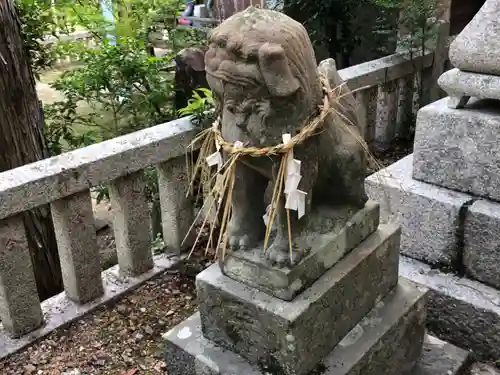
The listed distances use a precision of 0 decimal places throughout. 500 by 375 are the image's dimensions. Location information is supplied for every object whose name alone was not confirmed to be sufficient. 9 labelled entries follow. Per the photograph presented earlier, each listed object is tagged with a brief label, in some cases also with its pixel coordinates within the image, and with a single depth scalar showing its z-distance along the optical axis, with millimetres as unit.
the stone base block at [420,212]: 2510
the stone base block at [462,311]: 2389
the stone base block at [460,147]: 2365
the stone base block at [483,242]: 2379
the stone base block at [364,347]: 1860
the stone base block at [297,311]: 1714
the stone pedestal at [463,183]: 2342
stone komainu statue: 1435
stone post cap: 2285
